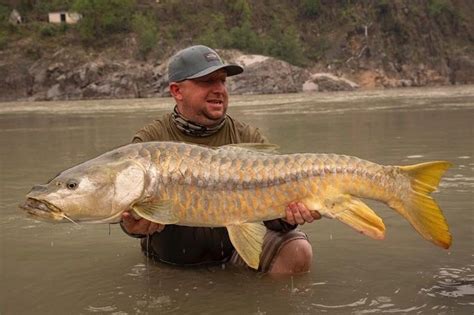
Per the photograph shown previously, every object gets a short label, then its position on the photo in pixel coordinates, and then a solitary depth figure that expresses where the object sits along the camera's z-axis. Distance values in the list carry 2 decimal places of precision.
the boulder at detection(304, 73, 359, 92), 57.84
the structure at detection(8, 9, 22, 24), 68.06
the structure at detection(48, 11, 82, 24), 69.00
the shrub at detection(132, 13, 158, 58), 61.03
